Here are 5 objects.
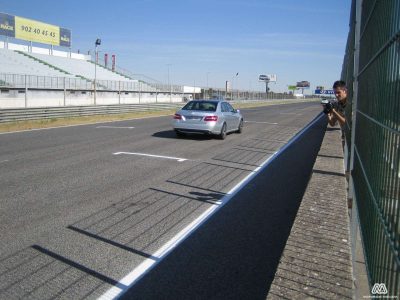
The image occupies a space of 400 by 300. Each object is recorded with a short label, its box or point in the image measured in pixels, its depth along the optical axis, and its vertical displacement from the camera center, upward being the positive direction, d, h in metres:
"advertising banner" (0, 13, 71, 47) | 59.22 +10.16
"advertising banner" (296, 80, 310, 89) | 199.27 +9.86
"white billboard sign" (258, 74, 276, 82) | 167.75 +10.82
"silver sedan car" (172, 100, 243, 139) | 15.21 -0.50
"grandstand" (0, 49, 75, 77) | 48.81 +4.15
